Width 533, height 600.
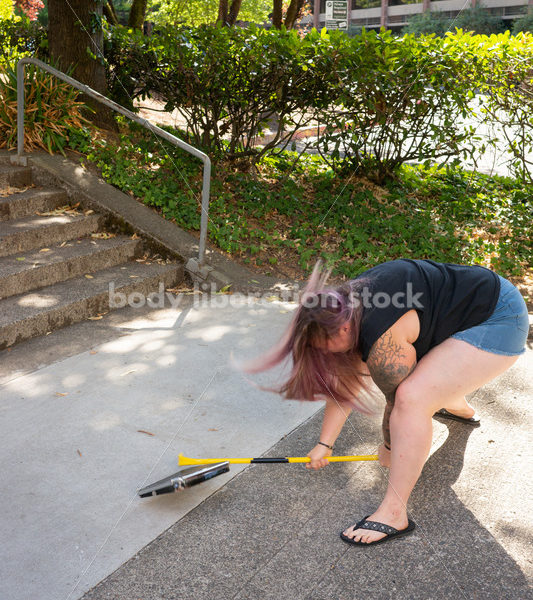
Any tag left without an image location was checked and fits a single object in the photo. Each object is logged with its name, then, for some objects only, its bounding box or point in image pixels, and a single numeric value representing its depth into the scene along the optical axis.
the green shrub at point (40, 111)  6.10
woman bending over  2.31
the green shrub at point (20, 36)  7.74
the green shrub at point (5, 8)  13.28
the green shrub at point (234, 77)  6.38
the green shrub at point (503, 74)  6.42
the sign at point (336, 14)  6.97
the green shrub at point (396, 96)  6.36
